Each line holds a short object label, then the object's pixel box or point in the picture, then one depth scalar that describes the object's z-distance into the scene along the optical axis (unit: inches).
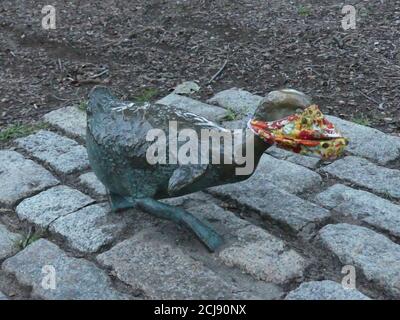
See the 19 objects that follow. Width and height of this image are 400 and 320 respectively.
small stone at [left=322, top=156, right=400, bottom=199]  119.6
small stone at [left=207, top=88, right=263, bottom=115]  151.0
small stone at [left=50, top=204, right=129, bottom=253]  106.3
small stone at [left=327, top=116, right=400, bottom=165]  131.0
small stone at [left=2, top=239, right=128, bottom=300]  95.3
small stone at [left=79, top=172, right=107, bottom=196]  121.2
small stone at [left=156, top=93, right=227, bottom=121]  148.9
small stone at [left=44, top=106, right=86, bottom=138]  145.0
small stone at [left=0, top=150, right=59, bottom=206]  122.0
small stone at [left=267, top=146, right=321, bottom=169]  129.1
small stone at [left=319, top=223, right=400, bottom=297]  95.4
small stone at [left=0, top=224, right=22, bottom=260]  107.0
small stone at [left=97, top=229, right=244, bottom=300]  93.8
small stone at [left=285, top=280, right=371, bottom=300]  92.3
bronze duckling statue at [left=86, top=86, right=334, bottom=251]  94.0
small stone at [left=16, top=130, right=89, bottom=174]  130.6
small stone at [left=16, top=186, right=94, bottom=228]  114.5
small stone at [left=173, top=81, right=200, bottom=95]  162.2
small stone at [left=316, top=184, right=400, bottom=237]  108.8
